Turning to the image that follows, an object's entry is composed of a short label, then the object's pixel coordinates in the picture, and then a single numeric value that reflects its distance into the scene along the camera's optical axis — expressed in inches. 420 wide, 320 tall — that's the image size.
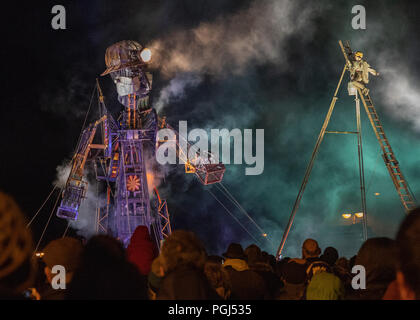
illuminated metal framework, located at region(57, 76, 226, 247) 798.5
